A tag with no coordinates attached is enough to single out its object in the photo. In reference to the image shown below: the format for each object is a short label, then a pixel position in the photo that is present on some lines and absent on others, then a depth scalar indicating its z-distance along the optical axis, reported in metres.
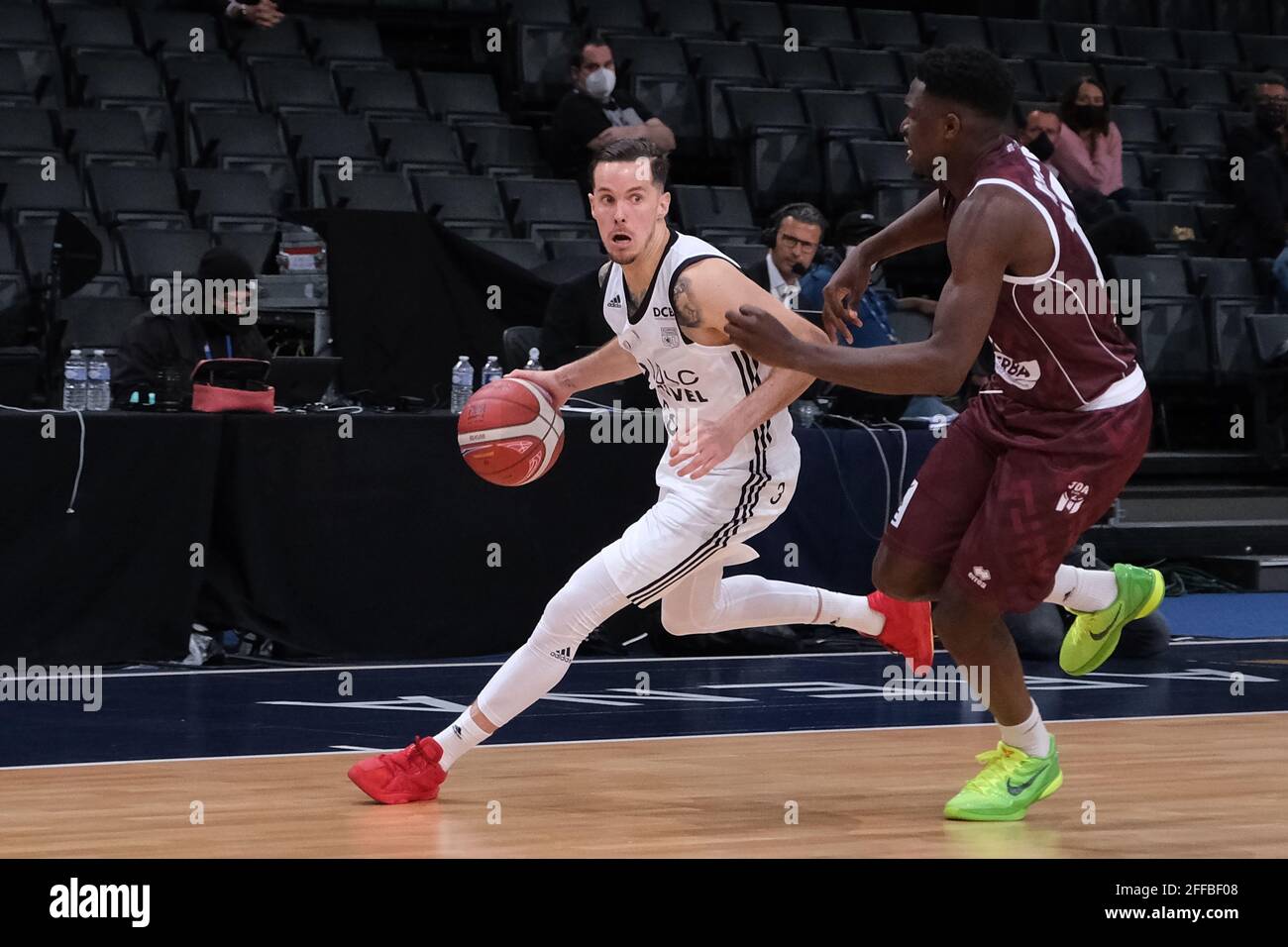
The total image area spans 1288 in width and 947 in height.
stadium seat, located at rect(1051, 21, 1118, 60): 14.41
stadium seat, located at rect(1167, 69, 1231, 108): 14.34
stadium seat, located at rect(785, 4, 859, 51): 13.77
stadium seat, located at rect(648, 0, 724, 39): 13.27
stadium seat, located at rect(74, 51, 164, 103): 10.89
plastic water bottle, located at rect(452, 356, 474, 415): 8.22
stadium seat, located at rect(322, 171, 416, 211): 10.31
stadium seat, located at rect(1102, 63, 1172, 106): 14.20
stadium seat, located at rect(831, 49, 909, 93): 13.28
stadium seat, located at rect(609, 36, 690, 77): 12.28
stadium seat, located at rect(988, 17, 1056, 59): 14.27
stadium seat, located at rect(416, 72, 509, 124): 12.01
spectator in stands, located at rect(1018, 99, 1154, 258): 11.28
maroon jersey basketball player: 4.13
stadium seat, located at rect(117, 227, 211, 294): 9.61
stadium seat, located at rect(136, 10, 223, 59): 11.53
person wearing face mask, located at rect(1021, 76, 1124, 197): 11.47
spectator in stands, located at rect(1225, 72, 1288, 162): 12.43
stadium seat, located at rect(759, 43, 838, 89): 12.95
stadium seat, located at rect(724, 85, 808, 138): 12.28
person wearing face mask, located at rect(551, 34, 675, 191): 10.76
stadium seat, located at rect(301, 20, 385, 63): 12.09
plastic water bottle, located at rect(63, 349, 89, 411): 7.53
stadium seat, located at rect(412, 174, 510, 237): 10.76
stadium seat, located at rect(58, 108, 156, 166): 10.41
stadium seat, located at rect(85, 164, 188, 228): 10.05
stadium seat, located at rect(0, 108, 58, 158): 10.13
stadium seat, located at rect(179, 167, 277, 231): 10.20
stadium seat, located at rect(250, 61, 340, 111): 11.33
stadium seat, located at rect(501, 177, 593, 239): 10.94
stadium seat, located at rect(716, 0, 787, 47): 13.50
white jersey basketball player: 4.59
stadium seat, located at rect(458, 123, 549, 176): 11.70
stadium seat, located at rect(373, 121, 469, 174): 11.19
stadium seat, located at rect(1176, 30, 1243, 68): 14.98
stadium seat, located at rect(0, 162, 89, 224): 9.81
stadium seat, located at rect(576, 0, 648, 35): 12.84
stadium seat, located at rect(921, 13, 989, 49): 14.10
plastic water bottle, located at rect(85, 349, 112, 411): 7.71
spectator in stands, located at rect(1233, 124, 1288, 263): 12.05
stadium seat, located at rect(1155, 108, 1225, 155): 13.75
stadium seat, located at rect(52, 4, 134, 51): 11.27
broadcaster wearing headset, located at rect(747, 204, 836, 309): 8.63
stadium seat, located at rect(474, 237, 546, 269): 10.20
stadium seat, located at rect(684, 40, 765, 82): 12.65
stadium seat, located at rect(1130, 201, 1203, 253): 12.52
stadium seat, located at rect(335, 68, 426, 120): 11.62
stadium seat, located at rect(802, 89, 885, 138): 12.48
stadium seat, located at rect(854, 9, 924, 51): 14.05
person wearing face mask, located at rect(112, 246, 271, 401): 7.83
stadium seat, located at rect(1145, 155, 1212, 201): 13.12
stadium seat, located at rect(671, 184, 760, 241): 11.30
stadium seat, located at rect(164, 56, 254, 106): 11.07
